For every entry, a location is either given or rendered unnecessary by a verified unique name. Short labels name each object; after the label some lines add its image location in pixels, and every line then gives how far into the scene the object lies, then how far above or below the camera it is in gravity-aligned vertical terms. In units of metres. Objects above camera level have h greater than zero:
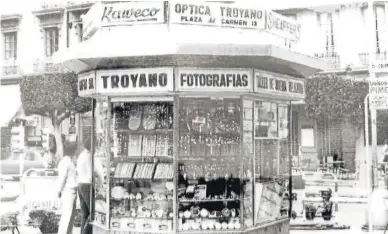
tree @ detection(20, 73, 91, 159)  20.39 +2.00
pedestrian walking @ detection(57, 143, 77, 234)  7.15 -0.58
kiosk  5.98 +0.40
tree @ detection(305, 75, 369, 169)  19.11 +1.51
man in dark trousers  7.08 -0.47
